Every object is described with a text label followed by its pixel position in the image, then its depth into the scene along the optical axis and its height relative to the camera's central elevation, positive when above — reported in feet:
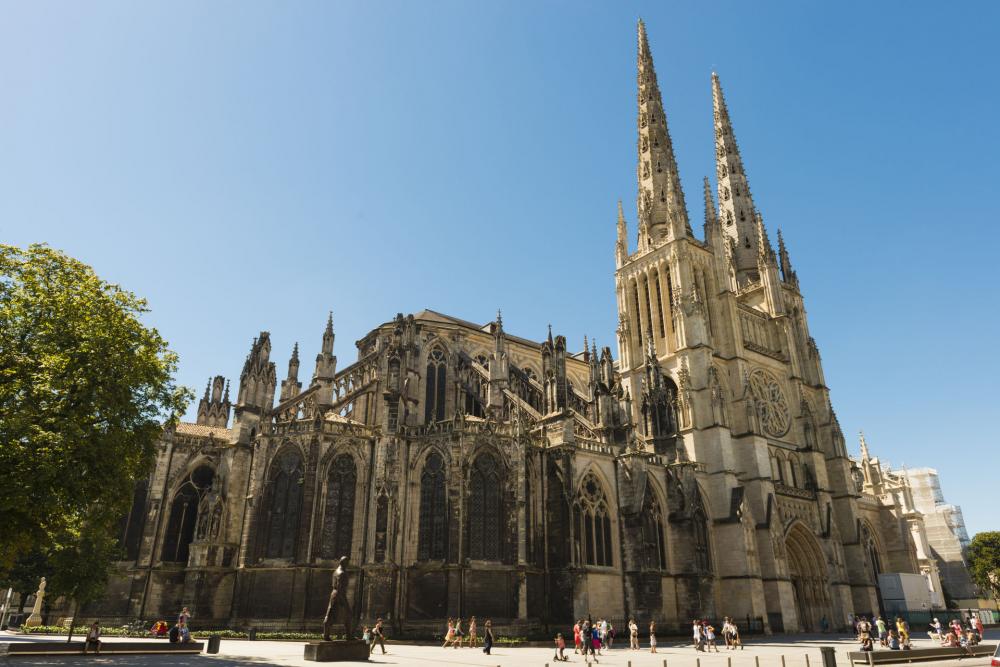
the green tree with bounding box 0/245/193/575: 47.93 +16.05
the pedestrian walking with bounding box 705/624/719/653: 76.54 -2.80
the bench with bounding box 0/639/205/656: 52.75 -2.95
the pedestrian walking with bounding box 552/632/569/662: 60.05 -3.59
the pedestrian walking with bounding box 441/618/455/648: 71.82 -2.51
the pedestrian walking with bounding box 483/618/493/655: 65.46 -2.67
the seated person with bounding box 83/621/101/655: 55.21 -2.12
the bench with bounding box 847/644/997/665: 53.26 -3.77
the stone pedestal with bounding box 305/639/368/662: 52.39 -3.06
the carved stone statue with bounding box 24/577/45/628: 90.54 -0.12
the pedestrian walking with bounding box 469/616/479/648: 72.64 -2.53
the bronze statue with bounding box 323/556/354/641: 56.29 +0.55
